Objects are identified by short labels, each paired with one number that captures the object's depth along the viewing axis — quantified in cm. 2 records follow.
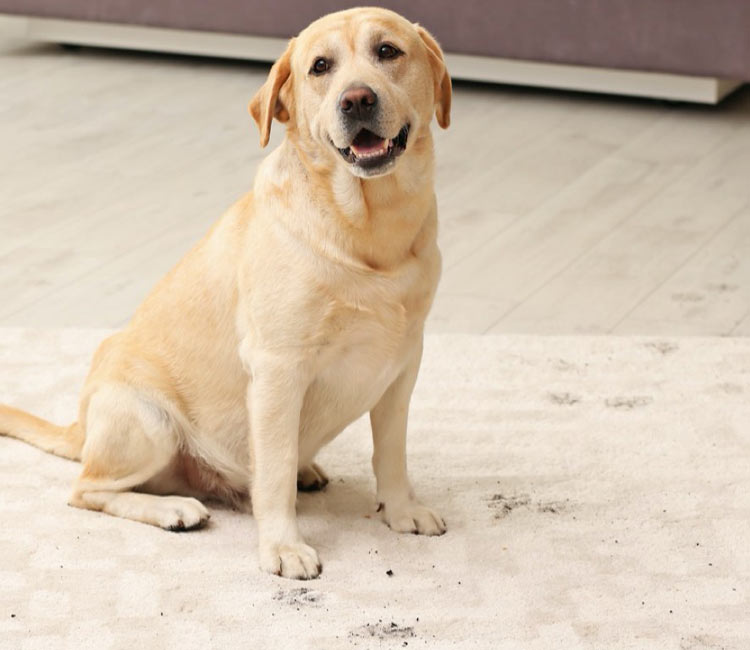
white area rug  309
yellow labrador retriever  316
